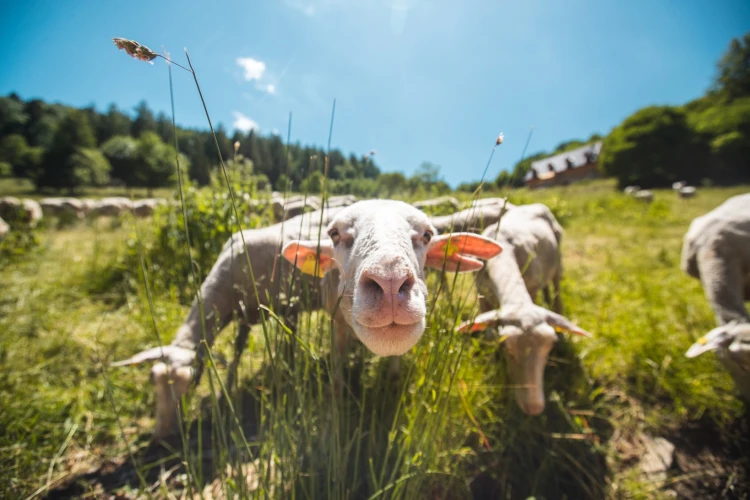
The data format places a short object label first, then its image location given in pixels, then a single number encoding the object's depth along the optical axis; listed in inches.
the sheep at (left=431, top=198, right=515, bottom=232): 132.2
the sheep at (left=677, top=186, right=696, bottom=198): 768.3
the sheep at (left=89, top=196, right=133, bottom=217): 675.4
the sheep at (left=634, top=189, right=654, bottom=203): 689.0
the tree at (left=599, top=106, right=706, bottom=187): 1168.8
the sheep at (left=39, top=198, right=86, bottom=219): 623.6
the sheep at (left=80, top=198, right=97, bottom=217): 666.8
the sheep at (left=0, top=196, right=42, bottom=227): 332.5
